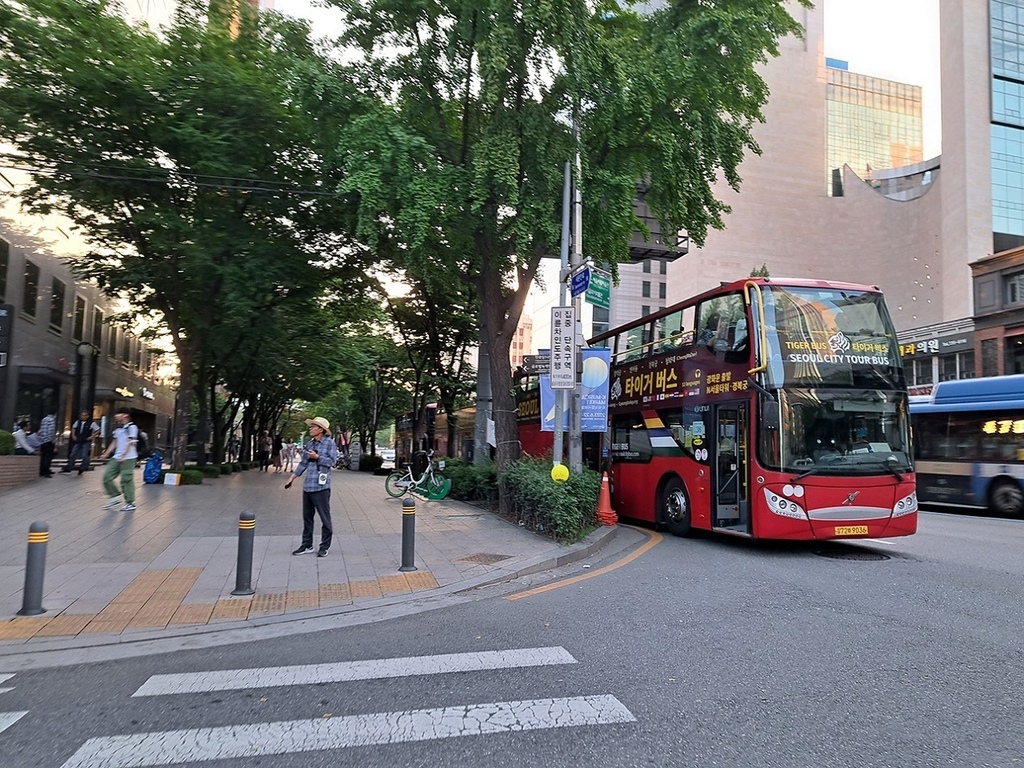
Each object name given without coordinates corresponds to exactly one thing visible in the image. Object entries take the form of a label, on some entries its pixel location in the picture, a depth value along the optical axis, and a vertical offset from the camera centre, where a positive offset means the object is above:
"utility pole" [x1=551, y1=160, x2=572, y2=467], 12.08 +2.78
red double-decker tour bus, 9.65 +0.31
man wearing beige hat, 9.04 -0.66
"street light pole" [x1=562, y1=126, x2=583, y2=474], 12.41 +1.63
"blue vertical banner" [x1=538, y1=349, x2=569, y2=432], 13.84 +0.55
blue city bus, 16.20 -0.02
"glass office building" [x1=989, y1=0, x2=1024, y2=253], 52.75 +23.65
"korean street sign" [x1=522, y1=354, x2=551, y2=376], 15.84 +1.65
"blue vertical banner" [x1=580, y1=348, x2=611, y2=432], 13.40 +0.83
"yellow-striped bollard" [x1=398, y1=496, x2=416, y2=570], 8.41 -1.28
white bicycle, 16.67 -1.34
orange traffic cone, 12.34 -1.36
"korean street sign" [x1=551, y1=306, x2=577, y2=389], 12.23 +1.41
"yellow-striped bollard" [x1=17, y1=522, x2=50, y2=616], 6.34 -1.37
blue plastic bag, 19.78 -1.35
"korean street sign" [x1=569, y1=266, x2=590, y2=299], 12.19 +2.65
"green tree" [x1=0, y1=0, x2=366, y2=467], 12.91 +5.72
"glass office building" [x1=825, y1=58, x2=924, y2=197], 90.88 +42.33
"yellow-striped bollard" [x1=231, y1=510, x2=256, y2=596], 7.06 -1.42
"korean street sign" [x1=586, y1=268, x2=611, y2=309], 13.06 +2.64
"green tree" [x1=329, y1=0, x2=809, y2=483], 11.29 +5.64
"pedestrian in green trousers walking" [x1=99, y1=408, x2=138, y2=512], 13.19 -0.75
